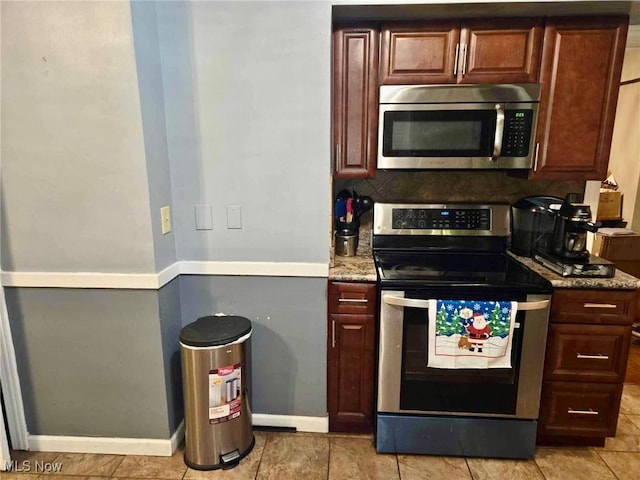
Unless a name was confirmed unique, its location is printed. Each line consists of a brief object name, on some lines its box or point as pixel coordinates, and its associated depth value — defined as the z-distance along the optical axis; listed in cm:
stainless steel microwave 195
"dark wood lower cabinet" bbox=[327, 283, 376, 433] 195
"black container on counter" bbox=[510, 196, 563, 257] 215
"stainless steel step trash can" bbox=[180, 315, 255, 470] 176
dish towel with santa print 177
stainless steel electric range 180
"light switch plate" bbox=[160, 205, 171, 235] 184
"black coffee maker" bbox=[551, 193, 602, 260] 187
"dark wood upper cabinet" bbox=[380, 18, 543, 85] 191
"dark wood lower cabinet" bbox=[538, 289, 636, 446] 183
